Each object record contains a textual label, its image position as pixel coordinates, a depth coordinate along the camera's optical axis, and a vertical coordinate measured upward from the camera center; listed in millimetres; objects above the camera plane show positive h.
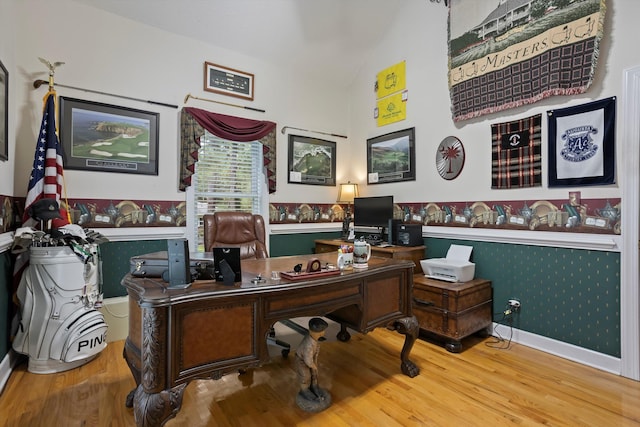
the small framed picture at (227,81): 3633 +1553
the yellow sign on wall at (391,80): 4008 +1736
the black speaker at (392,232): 3630 -226
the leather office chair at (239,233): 2861 -202
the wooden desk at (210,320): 1330 -532
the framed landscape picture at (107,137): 2879 +709
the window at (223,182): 3592 +362
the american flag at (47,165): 2508 +370
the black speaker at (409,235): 3568 -253
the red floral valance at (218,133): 3414 +917
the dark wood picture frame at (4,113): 2234 +706
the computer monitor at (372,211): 3822 +17
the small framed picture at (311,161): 4305 +723
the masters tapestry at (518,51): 2473 +1443
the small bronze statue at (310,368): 1931 -969
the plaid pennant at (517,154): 2797 +550
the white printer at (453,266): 3010 -523
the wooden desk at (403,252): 3336 -431
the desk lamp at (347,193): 4566 +277
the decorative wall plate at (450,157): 3383 +607
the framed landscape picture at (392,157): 3908 +726
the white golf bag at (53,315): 2316 -780
